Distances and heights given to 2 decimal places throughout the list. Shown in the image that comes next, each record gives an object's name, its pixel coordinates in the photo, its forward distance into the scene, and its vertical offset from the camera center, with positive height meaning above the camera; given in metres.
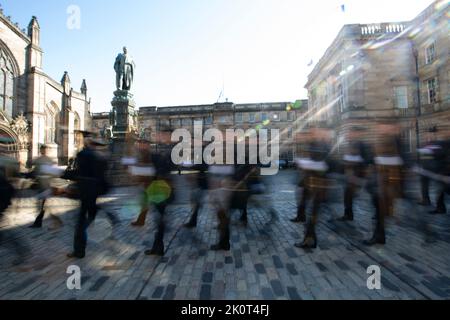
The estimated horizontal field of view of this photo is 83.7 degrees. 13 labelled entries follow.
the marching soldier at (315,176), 4.58 -0.21
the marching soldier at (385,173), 4.80 -0.18
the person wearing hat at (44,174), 5.73 -0.14
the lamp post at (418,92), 24.62 +7.01
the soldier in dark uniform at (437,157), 5.37 +0.14
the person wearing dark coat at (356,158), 5.77 +0.14
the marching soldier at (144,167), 4.95 -0.01
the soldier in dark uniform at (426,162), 5.63 +0.03
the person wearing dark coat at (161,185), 4.43 -0.35
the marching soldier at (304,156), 4.90 +0.17
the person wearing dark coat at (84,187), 4.36 -0.35
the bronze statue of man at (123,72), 15.59 +5.93
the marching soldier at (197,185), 5.91 -0.47
